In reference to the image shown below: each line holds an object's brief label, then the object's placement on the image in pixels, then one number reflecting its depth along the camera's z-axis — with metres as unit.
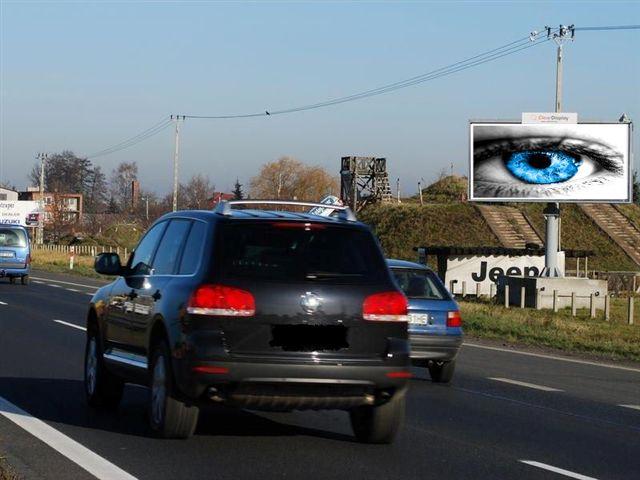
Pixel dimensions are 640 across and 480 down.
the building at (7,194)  169.86
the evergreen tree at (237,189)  143.61
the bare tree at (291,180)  141.75
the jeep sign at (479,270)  48.44
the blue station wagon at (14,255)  41.25
